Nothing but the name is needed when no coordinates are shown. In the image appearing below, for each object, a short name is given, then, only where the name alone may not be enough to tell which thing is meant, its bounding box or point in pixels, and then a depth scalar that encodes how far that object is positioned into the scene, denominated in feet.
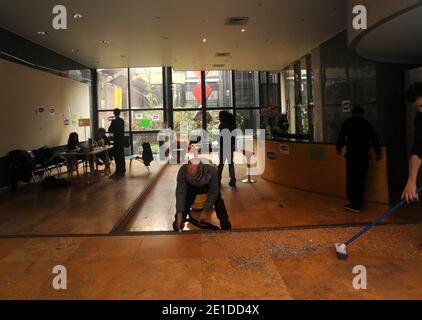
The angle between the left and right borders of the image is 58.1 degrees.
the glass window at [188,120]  46.42
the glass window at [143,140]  45.11
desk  26.08
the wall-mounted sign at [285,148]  23.34
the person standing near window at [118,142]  29.22
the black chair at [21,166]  24.49
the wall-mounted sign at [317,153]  20.57
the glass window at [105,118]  43.65
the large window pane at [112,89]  43.39
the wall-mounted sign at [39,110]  28.31
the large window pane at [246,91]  47.14
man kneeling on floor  12.88
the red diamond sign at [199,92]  46.55
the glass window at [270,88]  45.65
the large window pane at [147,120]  45.03
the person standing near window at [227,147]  24.03
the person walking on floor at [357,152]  17.03
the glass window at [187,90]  46.06
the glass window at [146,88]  44.78
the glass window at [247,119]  47.26
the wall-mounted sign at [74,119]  35.66
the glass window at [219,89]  46.55
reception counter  18.07
